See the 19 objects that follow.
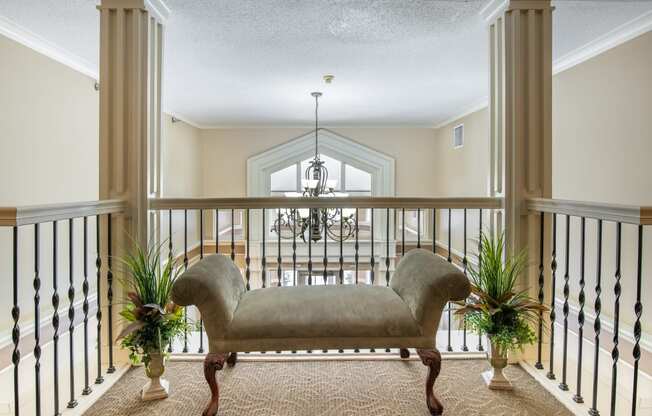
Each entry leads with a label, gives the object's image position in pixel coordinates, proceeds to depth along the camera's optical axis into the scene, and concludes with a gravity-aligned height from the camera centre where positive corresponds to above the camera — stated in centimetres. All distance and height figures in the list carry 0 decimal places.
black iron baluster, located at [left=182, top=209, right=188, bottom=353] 198 -61
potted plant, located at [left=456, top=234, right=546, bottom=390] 195 -55
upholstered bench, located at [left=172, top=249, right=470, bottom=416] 169 -51
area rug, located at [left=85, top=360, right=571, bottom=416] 183 -94
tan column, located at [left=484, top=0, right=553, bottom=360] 233 +49
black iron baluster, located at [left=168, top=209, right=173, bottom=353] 212 -27
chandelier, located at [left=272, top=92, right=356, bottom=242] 406 +15
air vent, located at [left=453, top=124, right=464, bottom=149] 613 +110
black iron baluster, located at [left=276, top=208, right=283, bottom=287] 253 -42
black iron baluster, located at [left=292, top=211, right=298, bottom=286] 263 -34
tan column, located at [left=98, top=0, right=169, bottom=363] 230 +53
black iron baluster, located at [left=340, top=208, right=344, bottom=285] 261 -43
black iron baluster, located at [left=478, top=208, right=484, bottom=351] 206 -25
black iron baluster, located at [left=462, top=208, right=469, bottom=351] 237 -38
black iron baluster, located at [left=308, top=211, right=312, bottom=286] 252 -46
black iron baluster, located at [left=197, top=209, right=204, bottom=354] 240 -89
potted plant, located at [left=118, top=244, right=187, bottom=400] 186 -56
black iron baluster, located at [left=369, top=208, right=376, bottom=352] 258 -43
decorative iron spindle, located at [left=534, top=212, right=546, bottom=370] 221 -38
